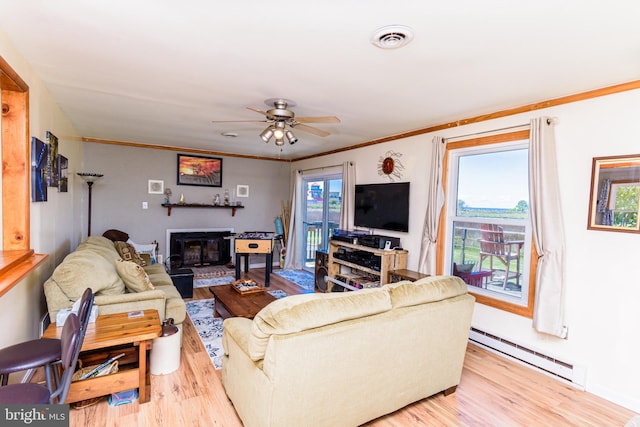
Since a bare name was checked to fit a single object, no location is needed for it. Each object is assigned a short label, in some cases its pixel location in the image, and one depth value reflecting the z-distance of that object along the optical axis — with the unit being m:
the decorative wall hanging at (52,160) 2.97
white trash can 2.63
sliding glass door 6.12
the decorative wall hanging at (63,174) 3.51
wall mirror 2.41
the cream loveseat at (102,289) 2.50
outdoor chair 3.22
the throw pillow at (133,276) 2.92
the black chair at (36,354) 1.56
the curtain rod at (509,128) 2.83
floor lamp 4.93
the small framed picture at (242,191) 6.79
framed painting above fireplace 6.23
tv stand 4.18
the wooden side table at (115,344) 2.12
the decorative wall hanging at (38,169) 2.42
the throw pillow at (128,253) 4.24
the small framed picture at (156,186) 5.98
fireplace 6.20
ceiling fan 3.00
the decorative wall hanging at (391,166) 4.45
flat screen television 4.31
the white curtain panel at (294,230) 6.76
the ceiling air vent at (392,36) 1.78
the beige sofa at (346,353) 1.71
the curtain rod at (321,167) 5.66
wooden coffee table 3.15
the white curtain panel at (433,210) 3.76
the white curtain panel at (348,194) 5.25
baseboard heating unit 2.68
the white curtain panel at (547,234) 2.76
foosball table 5.32
